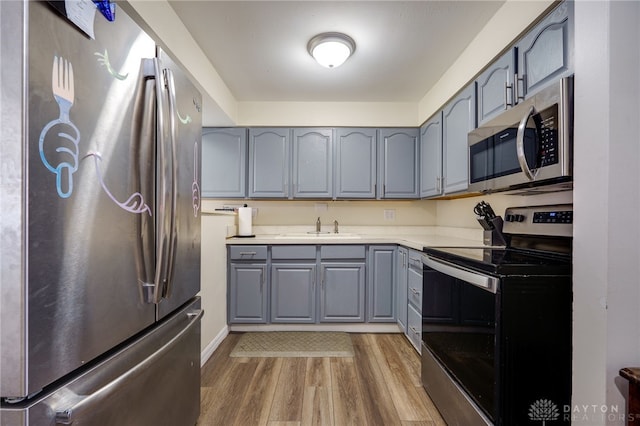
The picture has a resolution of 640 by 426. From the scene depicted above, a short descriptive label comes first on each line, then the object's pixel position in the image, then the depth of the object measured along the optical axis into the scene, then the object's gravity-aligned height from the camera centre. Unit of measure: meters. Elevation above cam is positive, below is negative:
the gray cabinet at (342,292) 2.68 -0.75
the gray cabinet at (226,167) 2.98 +0.45
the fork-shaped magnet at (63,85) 0.64 +0.28
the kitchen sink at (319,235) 2.93 -0.25
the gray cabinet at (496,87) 1.54 +0.73
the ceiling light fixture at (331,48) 1.92 +1.11
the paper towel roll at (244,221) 2.90 -0.10
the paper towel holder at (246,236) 2.89 -0.25
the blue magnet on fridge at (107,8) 0.76 +0.54
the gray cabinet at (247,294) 2.65 -0.76
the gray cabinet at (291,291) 2.67 -0.74
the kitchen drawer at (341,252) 2.68 -0.37
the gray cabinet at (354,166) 2.99 +0.47
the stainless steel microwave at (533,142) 1.11 +0.31
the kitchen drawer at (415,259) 2.19 -0.37
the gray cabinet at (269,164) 2.98 +0.48
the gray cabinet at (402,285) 2.48 -0.64
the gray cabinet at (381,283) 2.69 -0.66
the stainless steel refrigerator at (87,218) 0.59 -0.02
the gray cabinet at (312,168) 2.99 +0.45
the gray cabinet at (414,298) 2.19 -0.68
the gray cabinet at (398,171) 2.99 +0.42
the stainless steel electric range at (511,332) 1.06 -0.47
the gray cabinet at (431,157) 2.51 +0.51
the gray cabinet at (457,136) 1.99 +0.58
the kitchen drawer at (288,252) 2.67 -0.38
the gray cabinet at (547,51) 1.19 +0.73
